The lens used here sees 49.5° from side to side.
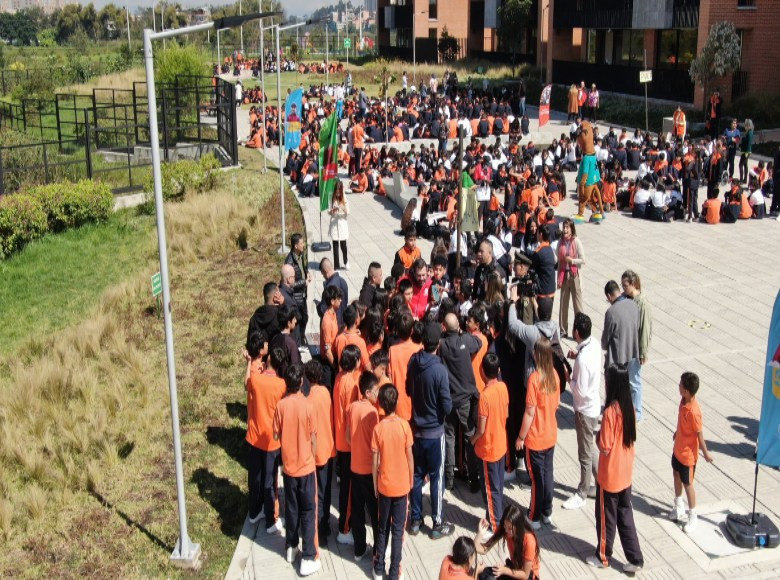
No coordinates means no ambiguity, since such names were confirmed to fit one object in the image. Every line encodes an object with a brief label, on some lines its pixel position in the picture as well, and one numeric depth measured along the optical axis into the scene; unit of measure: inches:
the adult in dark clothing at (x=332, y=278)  406.6
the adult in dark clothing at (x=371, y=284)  388.8
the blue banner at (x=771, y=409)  279.1
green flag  632.4
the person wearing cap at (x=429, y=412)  286.7
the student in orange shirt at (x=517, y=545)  223.6
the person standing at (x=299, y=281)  431.8
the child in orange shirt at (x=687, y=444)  287.6
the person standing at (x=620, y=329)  361.4
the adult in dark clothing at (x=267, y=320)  367.6
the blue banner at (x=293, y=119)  811.9
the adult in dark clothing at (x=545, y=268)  447.5
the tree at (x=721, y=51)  1176.2
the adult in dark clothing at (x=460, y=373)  308.8
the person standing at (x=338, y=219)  622.5
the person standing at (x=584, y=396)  307.6
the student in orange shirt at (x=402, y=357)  306.2
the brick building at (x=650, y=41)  1226.0
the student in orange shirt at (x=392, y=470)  262.1
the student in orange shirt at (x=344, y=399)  289.4
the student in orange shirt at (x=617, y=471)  263.9
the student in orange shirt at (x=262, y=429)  297.3
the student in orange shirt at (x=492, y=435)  285.4
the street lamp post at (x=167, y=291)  253.6
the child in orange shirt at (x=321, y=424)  282.2
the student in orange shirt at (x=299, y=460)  274.7
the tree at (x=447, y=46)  2507.4
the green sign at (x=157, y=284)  279.3
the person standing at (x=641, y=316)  366.3
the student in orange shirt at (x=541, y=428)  285.7
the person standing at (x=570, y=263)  476.4
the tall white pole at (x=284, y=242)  703.9
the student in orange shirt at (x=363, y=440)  273.6
